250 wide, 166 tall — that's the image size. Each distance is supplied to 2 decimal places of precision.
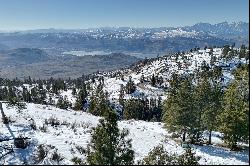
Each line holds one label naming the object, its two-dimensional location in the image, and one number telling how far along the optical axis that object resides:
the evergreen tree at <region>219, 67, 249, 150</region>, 30.61
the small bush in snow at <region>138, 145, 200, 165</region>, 22.39
